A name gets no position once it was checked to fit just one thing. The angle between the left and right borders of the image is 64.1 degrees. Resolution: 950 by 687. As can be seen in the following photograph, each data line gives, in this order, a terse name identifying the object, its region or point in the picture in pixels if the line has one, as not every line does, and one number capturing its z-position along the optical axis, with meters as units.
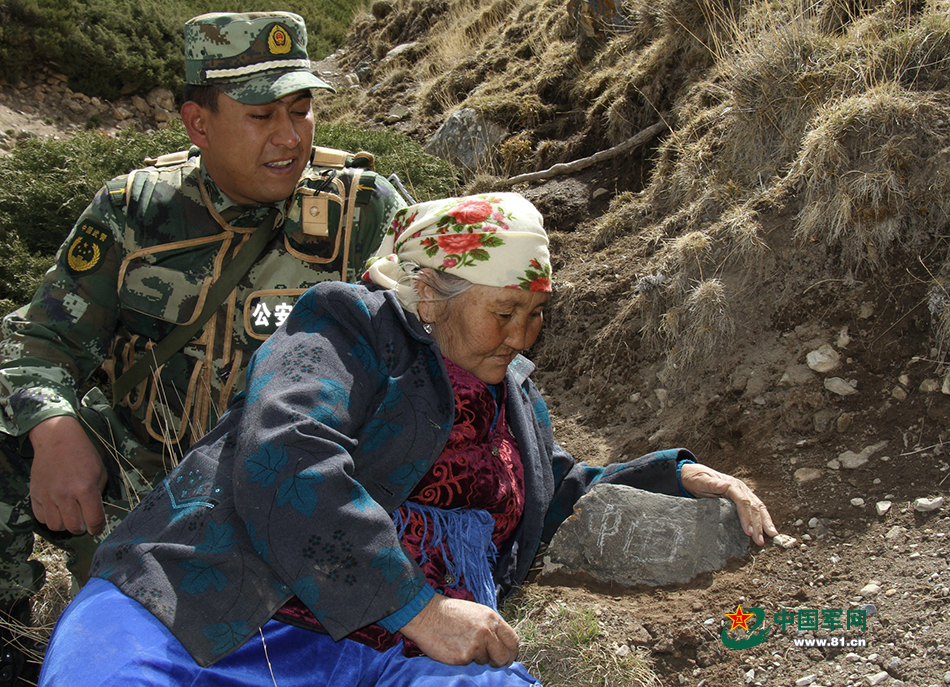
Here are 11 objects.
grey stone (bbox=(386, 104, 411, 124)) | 10.24
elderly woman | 1.65
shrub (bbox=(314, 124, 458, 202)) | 6.71
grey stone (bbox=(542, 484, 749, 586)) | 2.52
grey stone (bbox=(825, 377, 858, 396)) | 2.92
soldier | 2.82
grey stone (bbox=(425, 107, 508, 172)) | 6.98
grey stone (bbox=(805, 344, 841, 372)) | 3.02
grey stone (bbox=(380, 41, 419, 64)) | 13.35
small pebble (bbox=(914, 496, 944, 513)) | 2.40
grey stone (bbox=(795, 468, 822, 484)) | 2.73
